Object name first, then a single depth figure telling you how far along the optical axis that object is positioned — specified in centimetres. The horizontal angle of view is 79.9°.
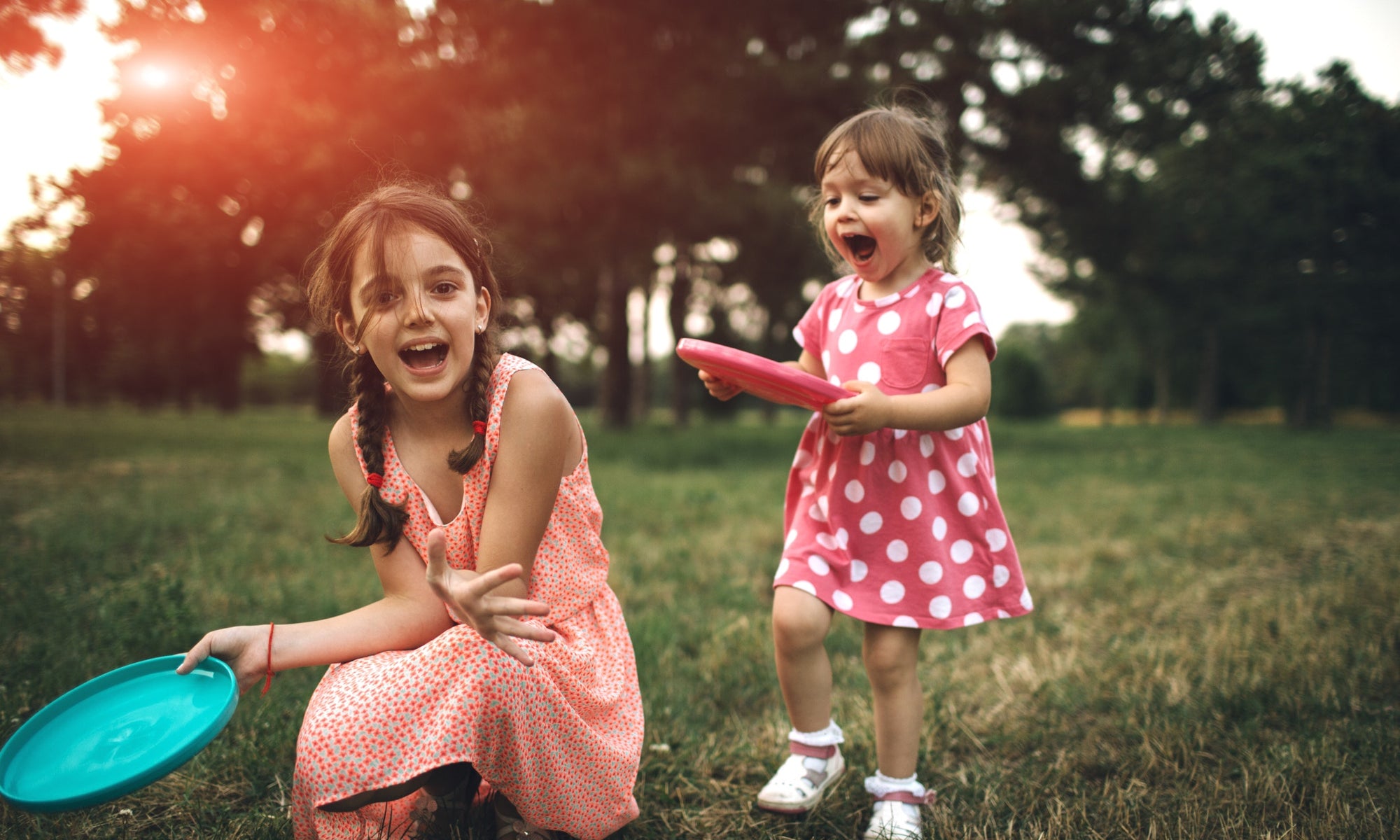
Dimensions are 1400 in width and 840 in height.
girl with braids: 142
